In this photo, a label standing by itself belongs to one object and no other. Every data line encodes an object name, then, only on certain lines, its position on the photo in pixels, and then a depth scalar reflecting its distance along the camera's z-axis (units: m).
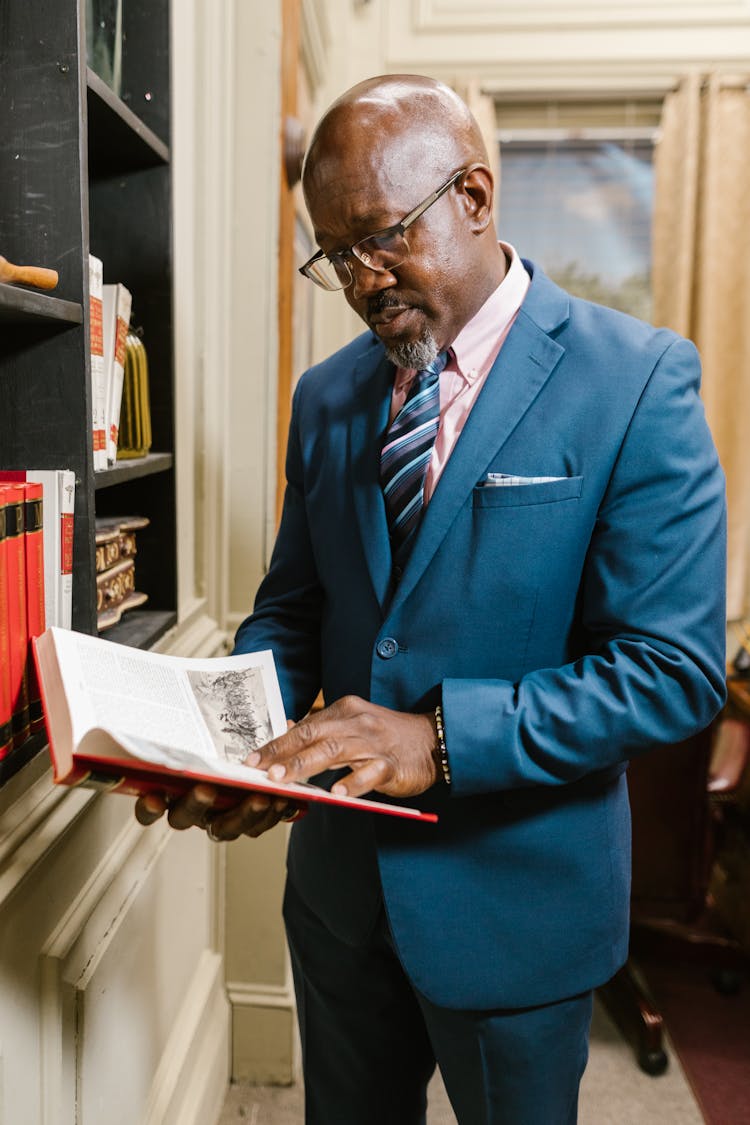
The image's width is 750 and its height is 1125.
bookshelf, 0.98
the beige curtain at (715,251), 3.09
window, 3.32
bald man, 0.97
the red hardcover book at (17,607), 0.92
